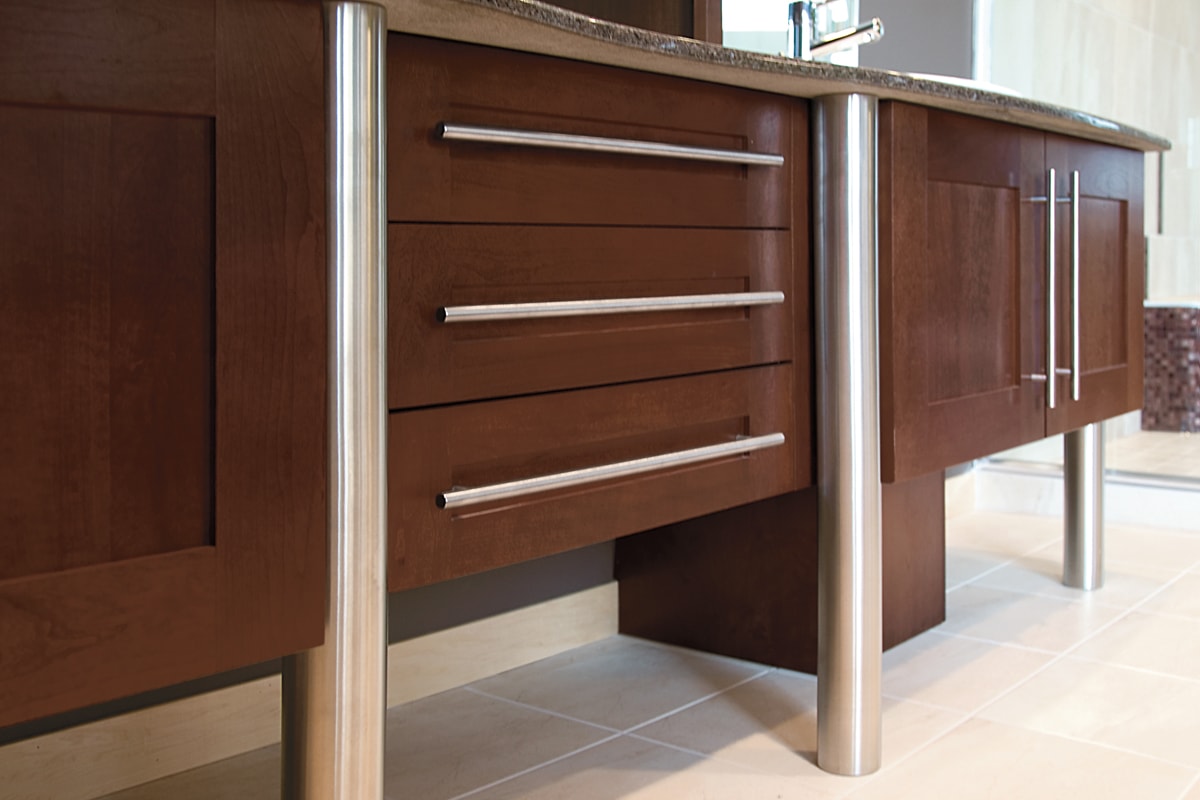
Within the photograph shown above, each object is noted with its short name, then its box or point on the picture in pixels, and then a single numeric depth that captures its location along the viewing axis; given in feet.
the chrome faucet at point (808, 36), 6.47
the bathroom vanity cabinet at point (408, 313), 2.45
